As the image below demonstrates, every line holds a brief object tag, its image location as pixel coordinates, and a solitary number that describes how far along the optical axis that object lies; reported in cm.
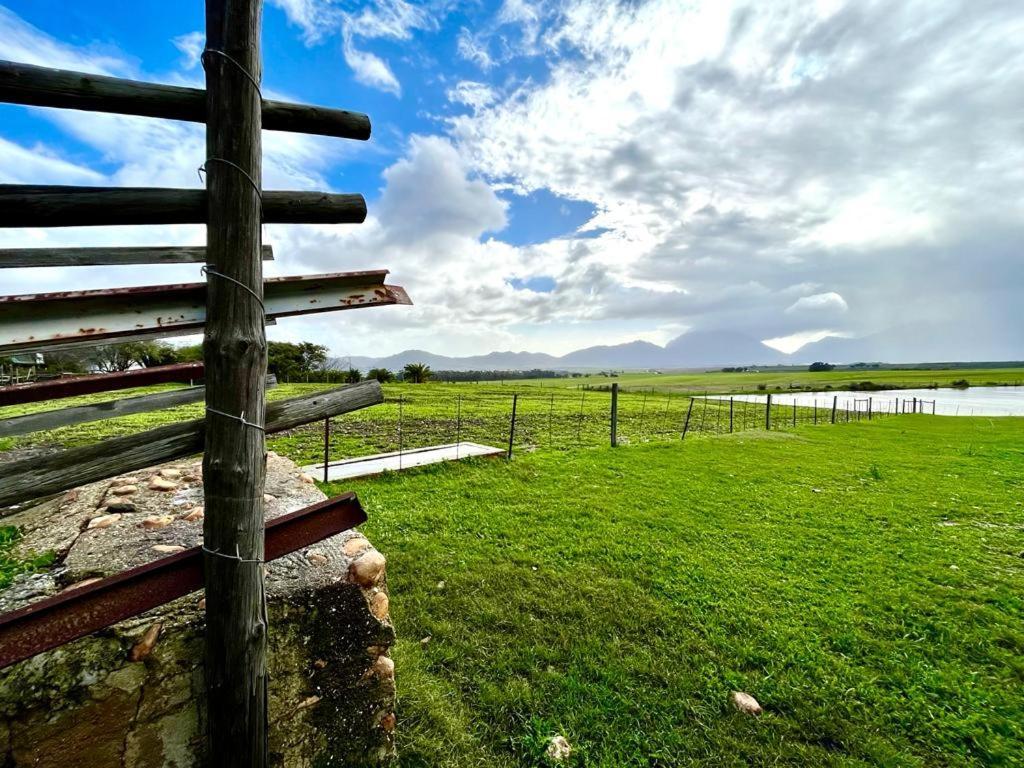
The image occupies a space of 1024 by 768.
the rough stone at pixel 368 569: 248
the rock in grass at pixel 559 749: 242
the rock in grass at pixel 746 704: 274
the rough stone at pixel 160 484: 354
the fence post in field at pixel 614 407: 1188
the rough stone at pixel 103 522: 275
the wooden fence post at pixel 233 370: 177
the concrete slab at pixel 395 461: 790
